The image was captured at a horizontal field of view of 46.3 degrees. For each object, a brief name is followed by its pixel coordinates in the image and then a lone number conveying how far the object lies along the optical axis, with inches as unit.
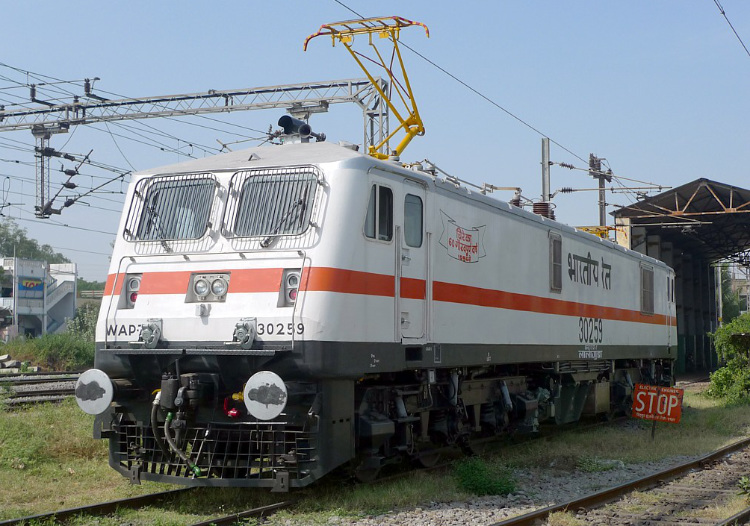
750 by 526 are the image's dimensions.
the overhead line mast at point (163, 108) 857.5
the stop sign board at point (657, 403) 591.2
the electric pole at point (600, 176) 1215.6
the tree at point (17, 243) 3882.9
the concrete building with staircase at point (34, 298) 2169.0
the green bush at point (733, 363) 900.0
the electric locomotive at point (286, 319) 331.6
